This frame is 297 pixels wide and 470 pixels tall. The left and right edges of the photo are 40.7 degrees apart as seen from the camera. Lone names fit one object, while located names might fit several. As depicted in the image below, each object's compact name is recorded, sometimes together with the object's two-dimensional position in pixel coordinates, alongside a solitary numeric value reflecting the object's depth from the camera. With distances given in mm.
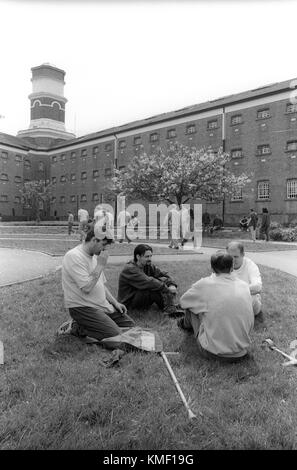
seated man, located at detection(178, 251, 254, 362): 4344
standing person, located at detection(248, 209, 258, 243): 23373
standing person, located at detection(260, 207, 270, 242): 24067
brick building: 34969
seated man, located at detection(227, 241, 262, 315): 5996
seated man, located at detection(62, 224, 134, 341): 4930
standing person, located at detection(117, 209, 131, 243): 20609
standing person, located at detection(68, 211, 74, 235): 27188
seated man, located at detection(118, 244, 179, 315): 6316
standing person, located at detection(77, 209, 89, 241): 20225
